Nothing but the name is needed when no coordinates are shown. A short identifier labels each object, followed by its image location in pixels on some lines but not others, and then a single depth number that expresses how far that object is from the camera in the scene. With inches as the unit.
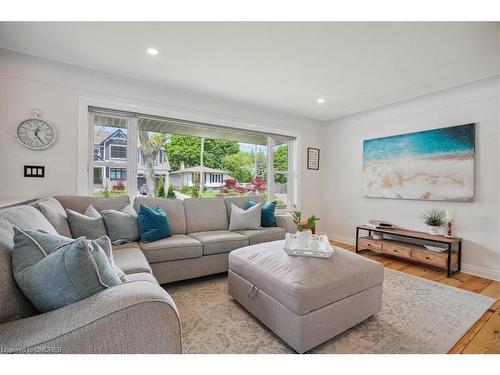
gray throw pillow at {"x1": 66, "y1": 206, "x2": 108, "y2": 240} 84.1
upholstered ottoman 59.5
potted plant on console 126.8
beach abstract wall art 120.2
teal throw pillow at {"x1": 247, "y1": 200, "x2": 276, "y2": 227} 133.5
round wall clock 100.6
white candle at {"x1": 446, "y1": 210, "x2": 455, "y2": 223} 122.4
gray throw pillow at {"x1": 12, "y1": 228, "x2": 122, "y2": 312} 36.6
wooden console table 116.1
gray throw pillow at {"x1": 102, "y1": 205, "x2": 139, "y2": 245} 94.0
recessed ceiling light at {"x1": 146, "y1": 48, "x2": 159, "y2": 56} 92.5
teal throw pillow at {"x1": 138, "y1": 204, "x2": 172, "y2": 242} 98.3
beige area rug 63.2
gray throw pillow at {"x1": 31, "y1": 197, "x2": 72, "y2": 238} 73.9
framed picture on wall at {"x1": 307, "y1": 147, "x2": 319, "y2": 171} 188.5
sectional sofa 31.8
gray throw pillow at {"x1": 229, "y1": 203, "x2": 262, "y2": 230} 126.9
